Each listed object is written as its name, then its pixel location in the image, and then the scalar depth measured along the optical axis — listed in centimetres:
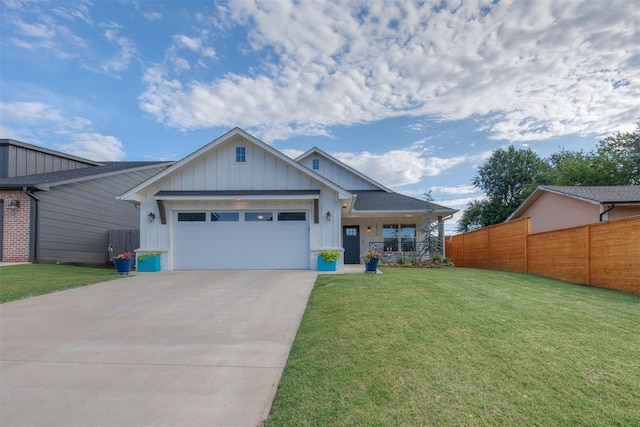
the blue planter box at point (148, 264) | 1147
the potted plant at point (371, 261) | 1048
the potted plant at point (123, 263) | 1070
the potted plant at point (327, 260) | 1113
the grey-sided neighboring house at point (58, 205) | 1229
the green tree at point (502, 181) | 3275
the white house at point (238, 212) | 1168
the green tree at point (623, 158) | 2370
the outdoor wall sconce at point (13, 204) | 1219
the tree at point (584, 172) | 2445
